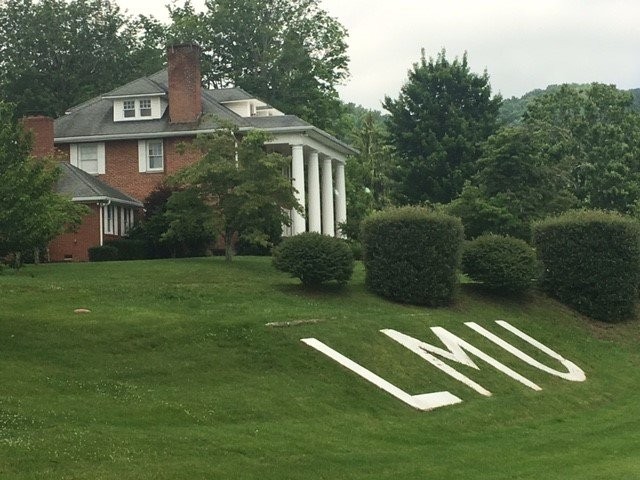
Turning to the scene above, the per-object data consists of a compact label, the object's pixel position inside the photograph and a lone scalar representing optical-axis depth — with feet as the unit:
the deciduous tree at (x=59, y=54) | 219.20
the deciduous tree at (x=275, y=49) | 230.27
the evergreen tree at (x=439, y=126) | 205.26
